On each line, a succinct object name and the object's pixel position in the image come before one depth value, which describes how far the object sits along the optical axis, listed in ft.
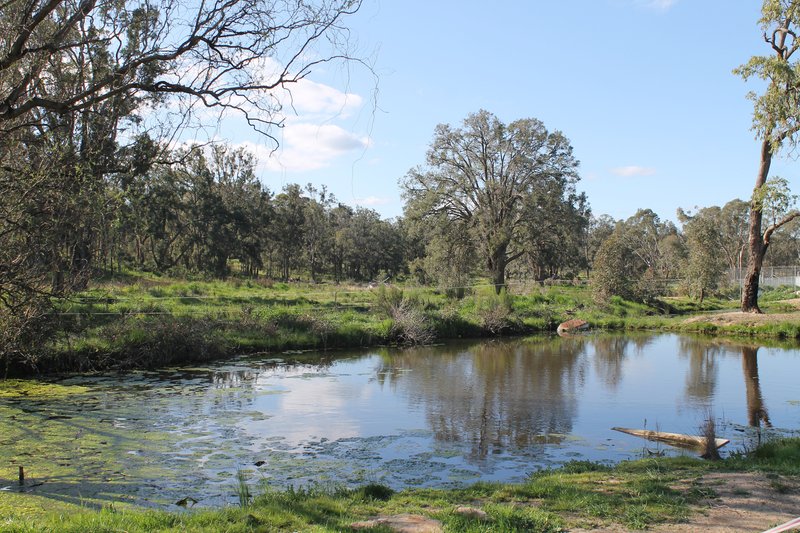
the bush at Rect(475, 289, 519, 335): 97.55
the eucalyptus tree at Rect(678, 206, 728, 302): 138.51
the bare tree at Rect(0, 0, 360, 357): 22.15
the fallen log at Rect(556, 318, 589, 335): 105.29
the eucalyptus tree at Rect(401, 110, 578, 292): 127.65
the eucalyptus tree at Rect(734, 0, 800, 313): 55.93
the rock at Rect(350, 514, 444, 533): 17.20
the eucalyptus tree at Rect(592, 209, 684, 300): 125.08
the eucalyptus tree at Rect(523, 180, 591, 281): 125.29
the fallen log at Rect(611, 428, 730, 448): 32.25
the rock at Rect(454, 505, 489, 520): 17.95
